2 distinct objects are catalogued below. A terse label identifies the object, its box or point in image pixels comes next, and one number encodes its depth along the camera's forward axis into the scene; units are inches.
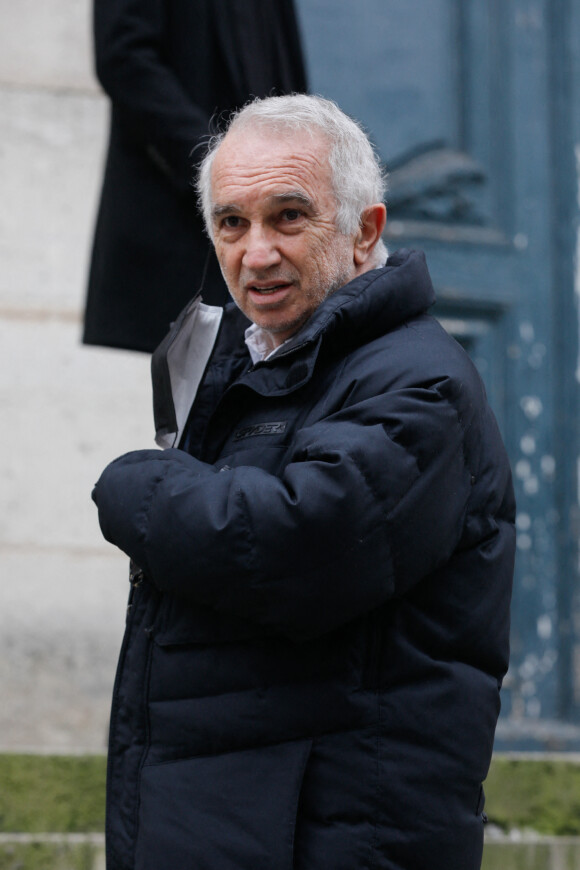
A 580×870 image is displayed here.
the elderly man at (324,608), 114.9
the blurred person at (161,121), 146.8
